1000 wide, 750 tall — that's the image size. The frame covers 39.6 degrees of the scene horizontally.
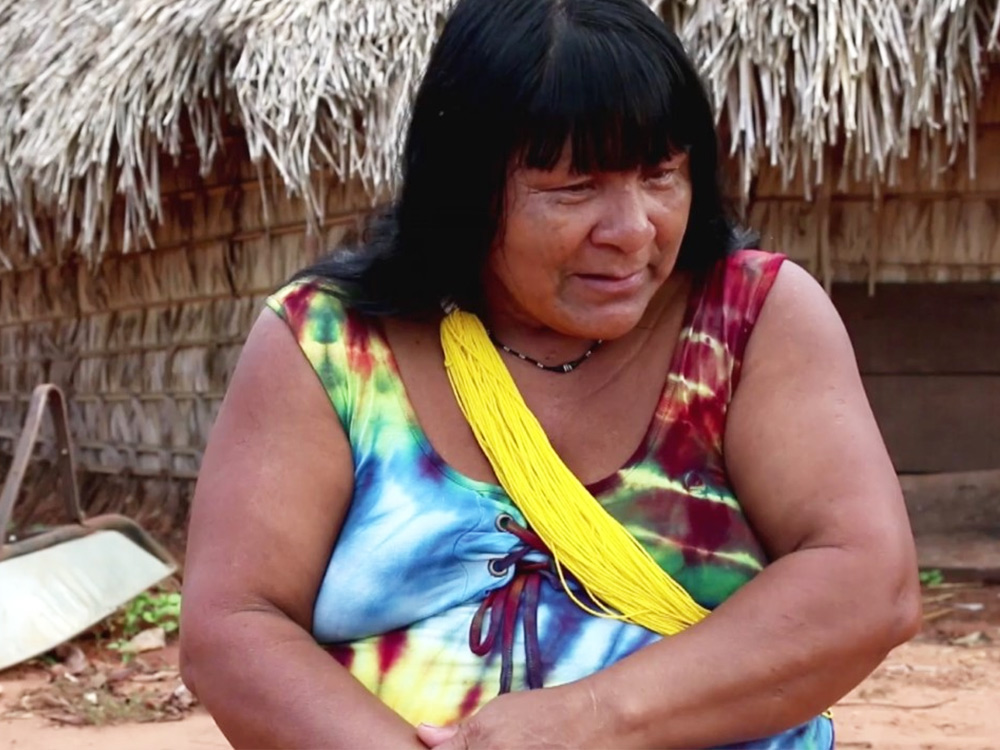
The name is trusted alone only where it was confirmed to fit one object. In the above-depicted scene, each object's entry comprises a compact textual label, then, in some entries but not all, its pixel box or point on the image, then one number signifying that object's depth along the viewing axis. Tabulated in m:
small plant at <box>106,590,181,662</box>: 5.13
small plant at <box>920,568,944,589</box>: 5.12
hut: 4.72
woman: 1.64
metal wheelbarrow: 4.77
